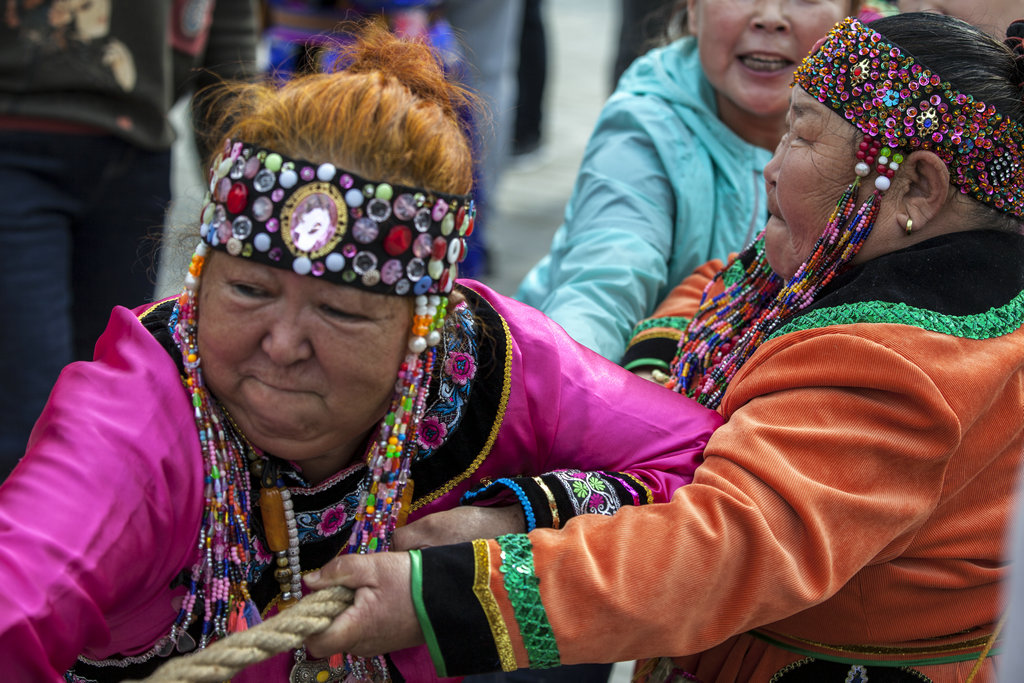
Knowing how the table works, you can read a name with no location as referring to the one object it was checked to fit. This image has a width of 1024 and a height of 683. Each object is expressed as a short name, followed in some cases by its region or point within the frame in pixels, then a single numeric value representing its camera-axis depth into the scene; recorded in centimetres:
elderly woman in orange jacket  287
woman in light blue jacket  334
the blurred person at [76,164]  341
